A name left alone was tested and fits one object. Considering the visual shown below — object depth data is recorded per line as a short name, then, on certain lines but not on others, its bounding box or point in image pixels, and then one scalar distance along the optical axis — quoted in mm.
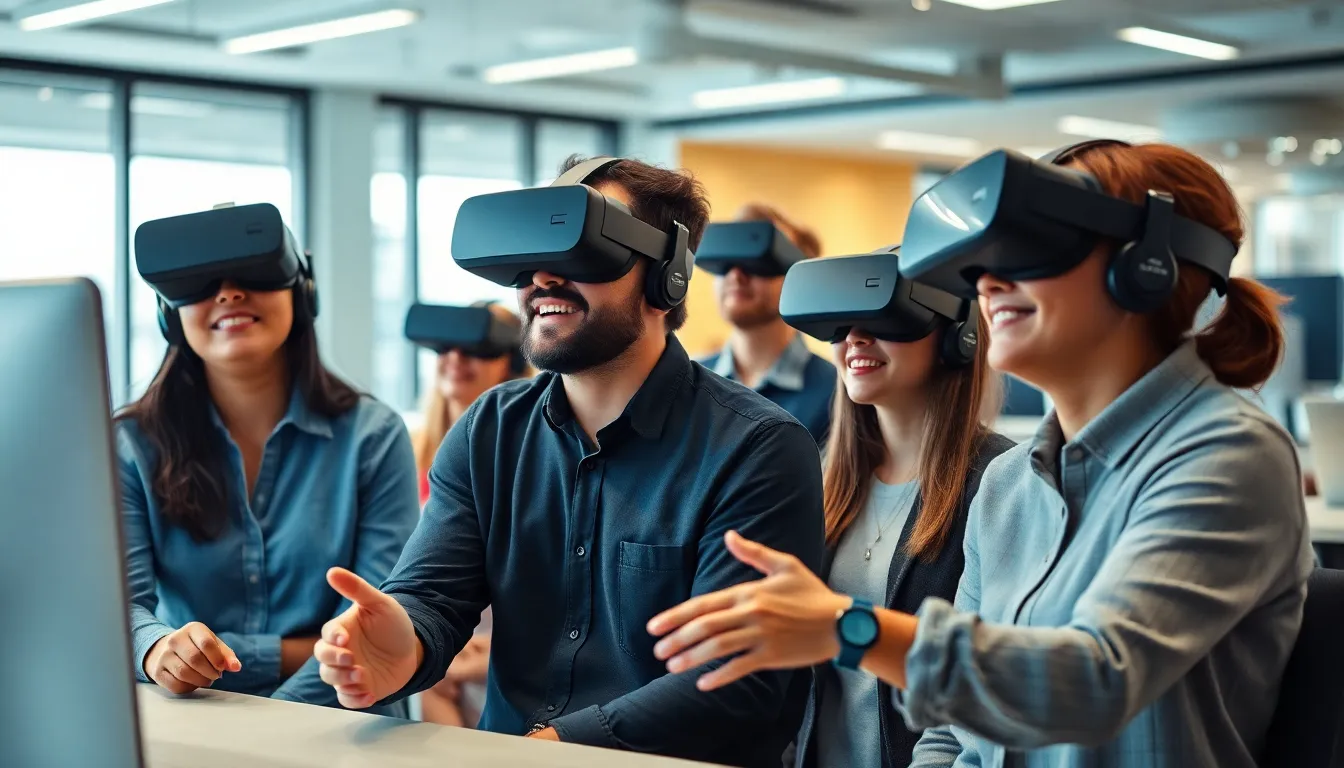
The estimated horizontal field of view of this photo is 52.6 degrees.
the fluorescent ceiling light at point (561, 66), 8094
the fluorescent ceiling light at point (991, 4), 6828
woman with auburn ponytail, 1113
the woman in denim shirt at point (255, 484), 2150
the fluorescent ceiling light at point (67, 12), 6590
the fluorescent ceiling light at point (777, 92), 9477
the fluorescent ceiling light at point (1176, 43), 7965
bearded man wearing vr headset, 1688
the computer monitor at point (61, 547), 893
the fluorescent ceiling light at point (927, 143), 11797
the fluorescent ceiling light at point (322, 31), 7070
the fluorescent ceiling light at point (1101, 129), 11062
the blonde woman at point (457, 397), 3035
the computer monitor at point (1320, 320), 6738
